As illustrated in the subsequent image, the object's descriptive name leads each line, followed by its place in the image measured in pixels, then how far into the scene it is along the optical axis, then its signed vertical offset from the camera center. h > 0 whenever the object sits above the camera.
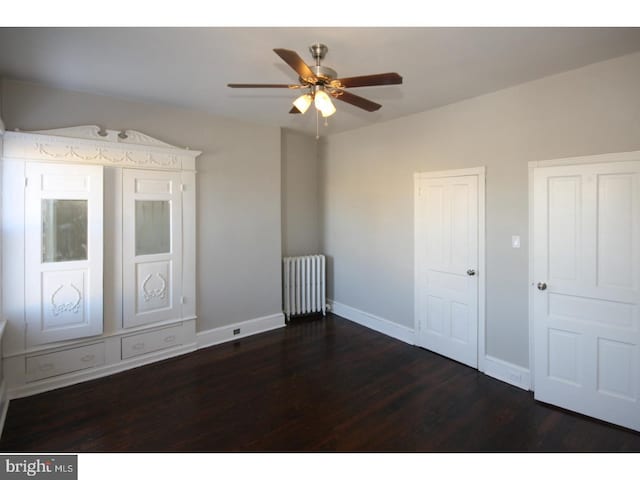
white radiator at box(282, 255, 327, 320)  4.72 -0.72
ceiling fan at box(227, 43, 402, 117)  1.88 +0.97
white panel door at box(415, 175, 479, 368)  3.33 -0.32
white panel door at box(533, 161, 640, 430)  2.33 -0.41
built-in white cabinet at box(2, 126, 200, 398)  2.77 -0.15
